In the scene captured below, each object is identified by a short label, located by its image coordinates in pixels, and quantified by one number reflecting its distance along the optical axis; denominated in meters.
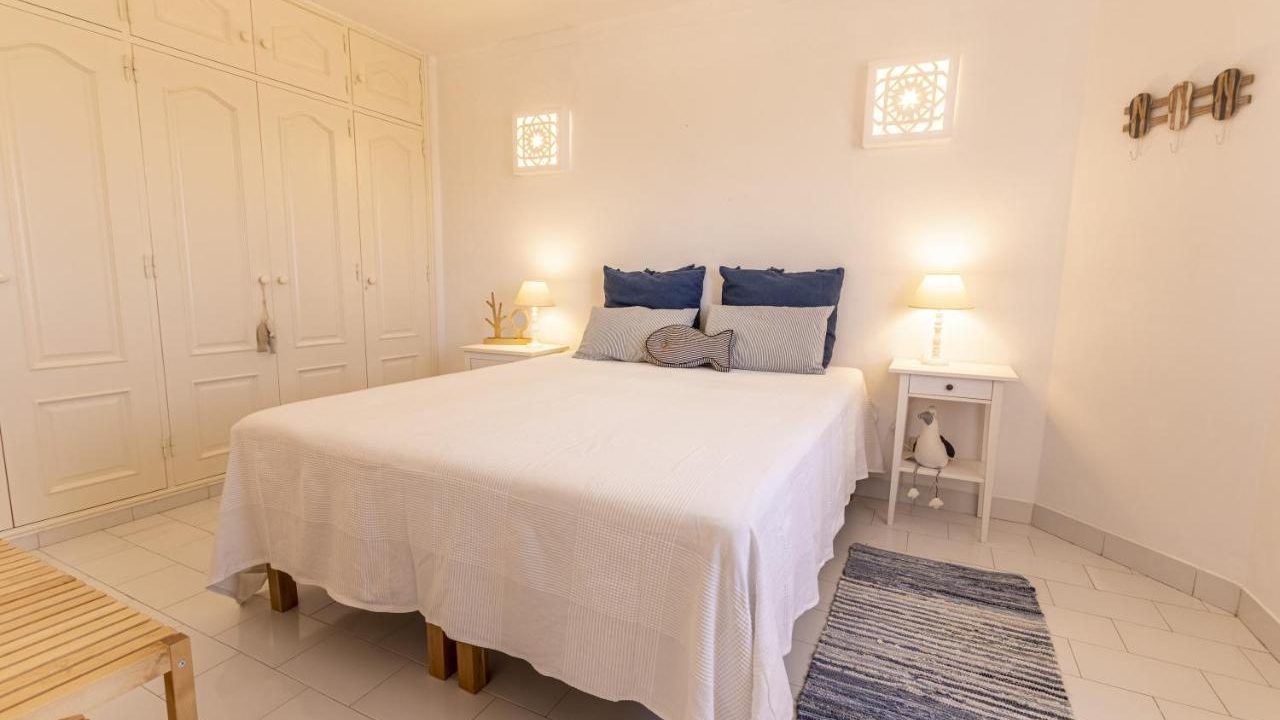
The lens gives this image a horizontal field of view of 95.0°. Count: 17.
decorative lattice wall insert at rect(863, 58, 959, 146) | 2.70
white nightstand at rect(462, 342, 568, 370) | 3.49
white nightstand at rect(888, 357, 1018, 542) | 2.49
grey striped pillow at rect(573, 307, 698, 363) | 3.01
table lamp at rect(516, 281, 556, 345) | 3.61
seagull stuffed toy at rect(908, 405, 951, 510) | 2.65
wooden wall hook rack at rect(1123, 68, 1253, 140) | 1.98
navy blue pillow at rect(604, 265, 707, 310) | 3.20
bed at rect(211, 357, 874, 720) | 1.11
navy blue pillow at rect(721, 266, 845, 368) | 2.89
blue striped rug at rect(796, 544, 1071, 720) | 1.53
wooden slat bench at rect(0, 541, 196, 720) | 0.92
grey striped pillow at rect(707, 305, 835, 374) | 2.71
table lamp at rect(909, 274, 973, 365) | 2.58
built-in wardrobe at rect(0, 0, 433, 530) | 2.35
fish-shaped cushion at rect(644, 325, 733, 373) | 2.78
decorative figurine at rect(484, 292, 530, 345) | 3.76
